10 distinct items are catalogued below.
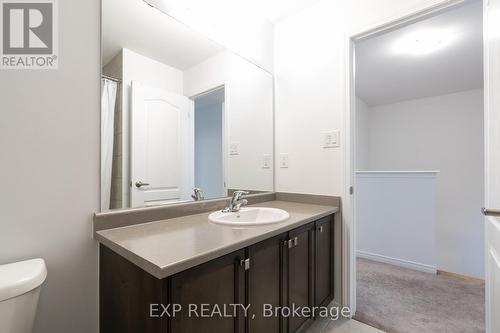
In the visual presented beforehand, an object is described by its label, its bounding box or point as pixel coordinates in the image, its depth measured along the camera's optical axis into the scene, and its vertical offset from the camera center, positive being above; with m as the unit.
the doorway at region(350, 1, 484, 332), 1.85 -0.10
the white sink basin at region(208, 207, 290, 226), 1.22 -0.30
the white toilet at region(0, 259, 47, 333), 0.70 -0.40
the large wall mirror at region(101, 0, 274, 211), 1.15 +0.34
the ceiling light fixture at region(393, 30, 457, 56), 2.14 +1.22
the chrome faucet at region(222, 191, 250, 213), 1.51 -0.24
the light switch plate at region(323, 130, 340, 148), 1.71 +0.21
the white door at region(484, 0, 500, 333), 0.98 +0.06
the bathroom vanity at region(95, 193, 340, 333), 0.77 -0.43
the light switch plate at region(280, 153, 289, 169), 2.03 +0.06
